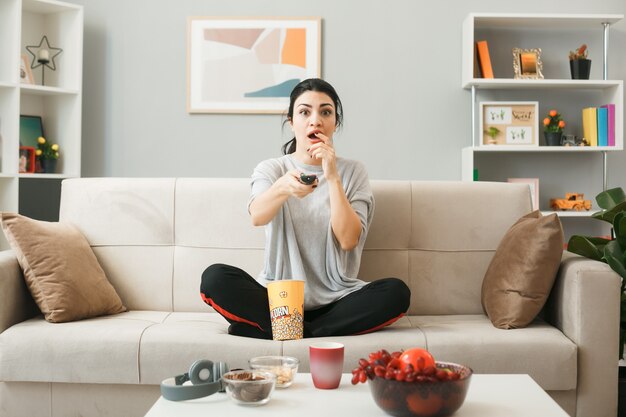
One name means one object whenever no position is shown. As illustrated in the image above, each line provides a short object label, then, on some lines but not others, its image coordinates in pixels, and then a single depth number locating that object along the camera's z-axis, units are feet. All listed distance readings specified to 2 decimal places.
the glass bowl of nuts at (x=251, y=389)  4.85
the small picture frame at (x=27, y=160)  13.10
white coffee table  4.74
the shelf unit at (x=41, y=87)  12.65
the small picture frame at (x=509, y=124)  13.57
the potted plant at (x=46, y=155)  13.43
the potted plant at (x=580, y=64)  13.48
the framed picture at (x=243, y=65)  14.07
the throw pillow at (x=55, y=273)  8.05
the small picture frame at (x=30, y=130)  13.53
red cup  5.22
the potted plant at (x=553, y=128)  13.60
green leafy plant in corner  8.33
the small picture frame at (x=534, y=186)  13.65
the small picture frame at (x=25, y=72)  13.20
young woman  7.66
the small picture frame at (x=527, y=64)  13.61
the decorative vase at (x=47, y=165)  13.44
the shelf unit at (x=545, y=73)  14.07
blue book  13.48
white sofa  7.40
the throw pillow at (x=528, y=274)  7.90
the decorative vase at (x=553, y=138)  13.61
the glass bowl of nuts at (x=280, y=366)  5.31
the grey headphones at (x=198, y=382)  5.02
